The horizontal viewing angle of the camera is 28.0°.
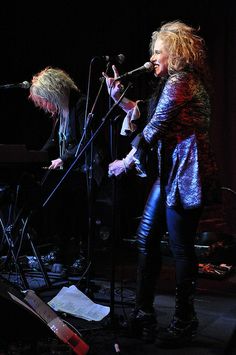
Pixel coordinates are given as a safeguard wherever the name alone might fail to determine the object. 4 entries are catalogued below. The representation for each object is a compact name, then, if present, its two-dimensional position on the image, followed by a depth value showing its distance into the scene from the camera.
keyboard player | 3.39
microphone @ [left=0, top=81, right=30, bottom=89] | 3.23
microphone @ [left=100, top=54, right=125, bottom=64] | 2.55
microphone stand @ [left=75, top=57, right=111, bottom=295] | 2.90
